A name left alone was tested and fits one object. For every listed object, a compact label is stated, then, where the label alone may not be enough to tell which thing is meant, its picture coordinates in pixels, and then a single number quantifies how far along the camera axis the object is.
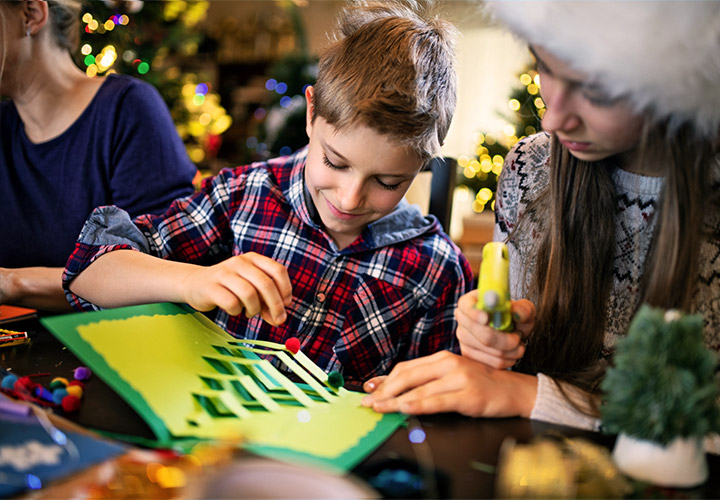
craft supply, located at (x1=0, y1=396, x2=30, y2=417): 0.58
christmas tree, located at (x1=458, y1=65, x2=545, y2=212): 3.02
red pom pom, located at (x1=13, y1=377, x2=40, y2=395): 0.68
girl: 0.66
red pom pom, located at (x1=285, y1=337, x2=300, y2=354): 0.82
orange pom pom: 0.67
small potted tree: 0.53
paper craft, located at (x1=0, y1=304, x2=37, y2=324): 0.97
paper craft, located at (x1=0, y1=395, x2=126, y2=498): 0.49
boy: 1.01
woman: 1.42
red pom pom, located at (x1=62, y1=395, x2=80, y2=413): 0.65
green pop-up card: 0.61
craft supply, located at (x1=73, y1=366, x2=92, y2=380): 0.73
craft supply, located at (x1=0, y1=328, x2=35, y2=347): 0.86
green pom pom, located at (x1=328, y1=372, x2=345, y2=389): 0.78
